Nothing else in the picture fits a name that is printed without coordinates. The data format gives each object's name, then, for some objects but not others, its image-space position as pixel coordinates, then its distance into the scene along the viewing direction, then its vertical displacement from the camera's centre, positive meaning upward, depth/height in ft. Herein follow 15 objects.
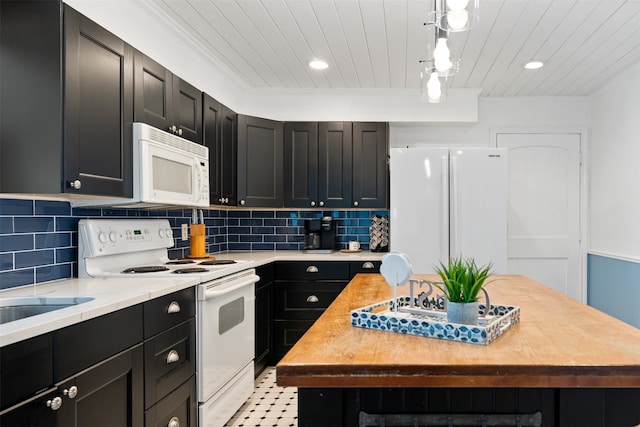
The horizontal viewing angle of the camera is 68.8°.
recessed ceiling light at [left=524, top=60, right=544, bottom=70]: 11.42 +3.68
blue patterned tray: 3.98 -1.03
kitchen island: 3.37 -1.19
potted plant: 4.22 -0.75
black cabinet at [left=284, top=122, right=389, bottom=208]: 13.52 +1.40
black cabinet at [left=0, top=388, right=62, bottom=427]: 3.81 -1.72
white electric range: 7.66 -1.37
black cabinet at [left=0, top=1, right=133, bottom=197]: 5.73 +1.42
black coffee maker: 14.07 -0.69
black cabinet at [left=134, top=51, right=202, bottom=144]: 7.49 +2.02
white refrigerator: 12.30 +0.14
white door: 14.78 +0.08
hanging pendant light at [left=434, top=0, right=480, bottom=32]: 4.64 +2.03
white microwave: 7.34 +0.72
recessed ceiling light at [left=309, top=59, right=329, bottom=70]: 11.43 +3.70
